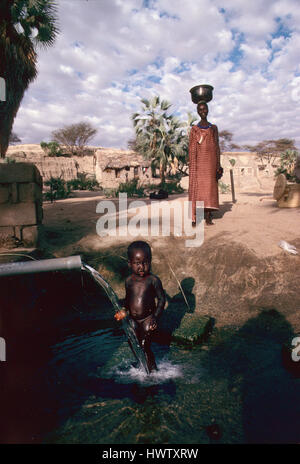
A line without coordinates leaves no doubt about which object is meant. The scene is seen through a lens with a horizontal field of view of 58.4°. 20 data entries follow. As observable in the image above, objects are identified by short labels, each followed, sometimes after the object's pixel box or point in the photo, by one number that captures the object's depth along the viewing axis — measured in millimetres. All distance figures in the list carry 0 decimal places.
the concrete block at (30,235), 4012
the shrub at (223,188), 14523
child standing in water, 2152
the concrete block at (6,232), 3902
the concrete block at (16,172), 3830
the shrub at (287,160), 18122
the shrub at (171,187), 15938
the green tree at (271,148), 31453
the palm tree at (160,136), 16984
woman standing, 5102
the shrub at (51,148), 24266
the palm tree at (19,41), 8492
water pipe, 1739
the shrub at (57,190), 10774
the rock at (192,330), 2582
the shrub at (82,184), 17328
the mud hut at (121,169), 21484
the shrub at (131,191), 12977
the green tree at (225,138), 40166
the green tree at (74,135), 32562
